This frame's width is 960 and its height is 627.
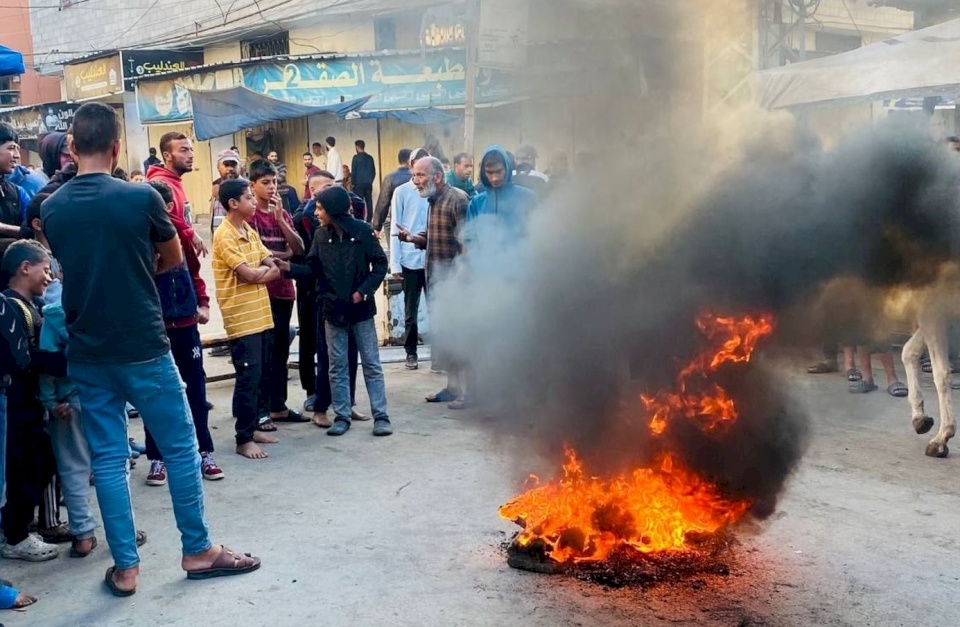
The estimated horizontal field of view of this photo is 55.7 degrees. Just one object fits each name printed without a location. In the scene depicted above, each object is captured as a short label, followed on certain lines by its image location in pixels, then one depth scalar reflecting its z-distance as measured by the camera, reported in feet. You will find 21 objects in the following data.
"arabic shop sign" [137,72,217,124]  72.23
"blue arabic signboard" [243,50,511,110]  60.39
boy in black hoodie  22.08
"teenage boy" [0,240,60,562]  14.66
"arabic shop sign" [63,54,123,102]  82.89
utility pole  26.58
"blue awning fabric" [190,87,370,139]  61.05
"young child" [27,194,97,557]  14.92
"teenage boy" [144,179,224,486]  18.12
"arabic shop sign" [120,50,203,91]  79.71
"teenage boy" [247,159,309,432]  22.56
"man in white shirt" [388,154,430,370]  28.81
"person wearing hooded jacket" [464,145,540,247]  23.24
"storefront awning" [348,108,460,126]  61.26
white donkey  19.76
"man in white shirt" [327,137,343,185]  62.95
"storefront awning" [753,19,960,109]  29.91
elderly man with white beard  25.52
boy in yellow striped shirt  20.42
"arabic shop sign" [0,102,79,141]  87.51
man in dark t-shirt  13.05
